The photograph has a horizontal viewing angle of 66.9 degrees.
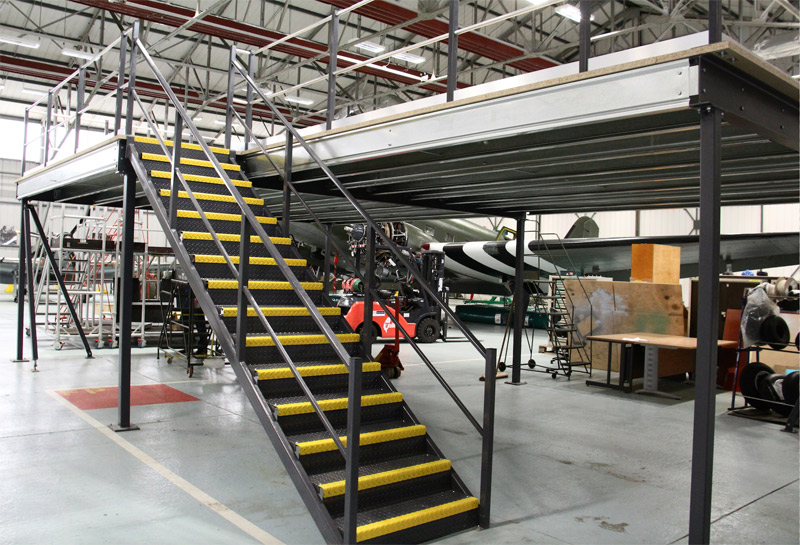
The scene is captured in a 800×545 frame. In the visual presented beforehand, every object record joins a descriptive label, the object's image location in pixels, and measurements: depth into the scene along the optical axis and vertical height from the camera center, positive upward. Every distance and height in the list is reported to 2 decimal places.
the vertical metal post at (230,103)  6.51 +1.88
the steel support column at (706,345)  3.12 -0.28
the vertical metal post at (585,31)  3.48 +1.47
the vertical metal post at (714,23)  3.07 +1.37
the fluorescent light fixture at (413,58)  16.25 +6.05
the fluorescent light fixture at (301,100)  20.87 +6.19
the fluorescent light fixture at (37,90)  20.24 +6.44
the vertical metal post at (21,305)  9.18 -0.52
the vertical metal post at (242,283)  4.23 -0.04
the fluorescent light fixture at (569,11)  13.85 +6.45
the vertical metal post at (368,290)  4.84 -0.08
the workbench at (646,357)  8.80 -1.03
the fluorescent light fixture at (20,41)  14.97 +5.77
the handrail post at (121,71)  6.08 +2.05
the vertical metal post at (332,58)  5.41 +1.97
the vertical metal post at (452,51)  4.33 +1.68
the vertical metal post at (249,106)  6.40 +1.86
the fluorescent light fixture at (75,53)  16.02 +5.86
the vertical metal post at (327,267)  5.53 +0.13
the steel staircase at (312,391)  3.71 -0.84
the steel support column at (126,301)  5.87 -0.26
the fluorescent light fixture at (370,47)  15.91 +6.20
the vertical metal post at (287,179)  5.52 +0.91
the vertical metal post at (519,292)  9.02 -0.11
